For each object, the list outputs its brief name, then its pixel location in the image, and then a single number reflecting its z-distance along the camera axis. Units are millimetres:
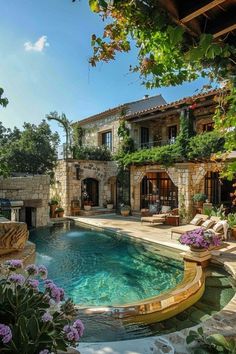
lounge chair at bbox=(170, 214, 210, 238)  10281
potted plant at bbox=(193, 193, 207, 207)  13109
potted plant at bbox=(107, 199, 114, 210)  18844
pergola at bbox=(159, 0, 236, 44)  2107
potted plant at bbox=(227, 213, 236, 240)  10405
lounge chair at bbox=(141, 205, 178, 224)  13262
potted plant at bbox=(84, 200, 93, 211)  17828
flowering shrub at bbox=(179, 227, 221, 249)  7457
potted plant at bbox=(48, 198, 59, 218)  16484
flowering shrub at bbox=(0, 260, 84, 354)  1511
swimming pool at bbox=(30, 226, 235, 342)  4418
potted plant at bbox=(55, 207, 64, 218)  16681
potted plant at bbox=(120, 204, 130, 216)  17125
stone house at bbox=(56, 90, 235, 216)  13945
